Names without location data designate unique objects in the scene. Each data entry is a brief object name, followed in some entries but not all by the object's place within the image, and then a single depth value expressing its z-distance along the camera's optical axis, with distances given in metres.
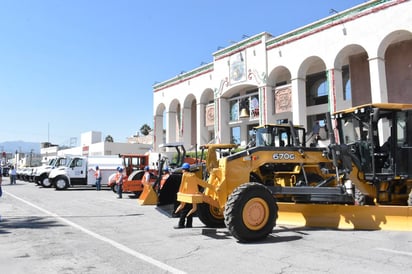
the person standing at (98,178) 26.67
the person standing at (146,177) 18.16
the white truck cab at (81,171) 26.81
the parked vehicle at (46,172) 28.61
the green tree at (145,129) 87.82
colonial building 20.17
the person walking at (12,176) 33.17
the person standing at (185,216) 9.49
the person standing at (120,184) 20.22
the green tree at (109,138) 95.12
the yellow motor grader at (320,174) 7.83
